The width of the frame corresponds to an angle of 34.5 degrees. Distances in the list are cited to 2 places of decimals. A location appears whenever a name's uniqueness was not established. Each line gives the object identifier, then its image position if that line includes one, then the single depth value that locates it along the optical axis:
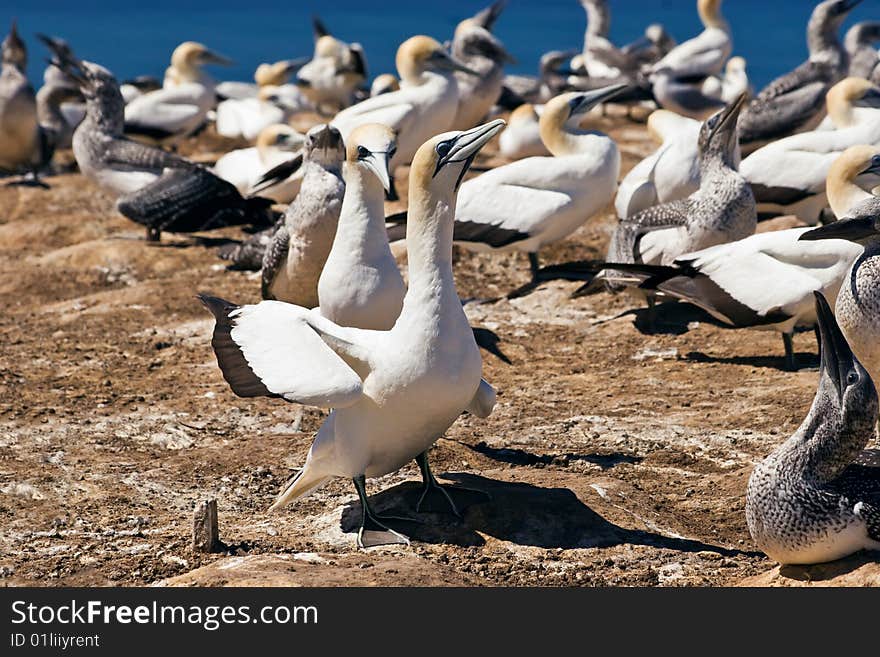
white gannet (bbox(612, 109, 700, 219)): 11.42
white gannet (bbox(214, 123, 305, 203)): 14.48
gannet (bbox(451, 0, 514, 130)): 15.95
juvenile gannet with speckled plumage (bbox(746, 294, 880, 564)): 4.94
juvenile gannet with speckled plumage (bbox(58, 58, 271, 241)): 12.87
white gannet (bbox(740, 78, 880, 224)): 11.27
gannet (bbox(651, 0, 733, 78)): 18.12
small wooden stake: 5.66
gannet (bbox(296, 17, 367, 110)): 22.03
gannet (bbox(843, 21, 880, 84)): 20.17
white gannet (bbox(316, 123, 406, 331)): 6.78
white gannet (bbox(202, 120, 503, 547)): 5.52
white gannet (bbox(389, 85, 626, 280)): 10.58
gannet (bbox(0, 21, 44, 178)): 17.34
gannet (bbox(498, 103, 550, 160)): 15.88
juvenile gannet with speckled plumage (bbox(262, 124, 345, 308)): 8.62
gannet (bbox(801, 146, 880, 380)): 6.41
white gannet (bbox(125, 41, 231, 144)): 17.53
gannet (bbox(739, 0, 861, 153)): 14.81
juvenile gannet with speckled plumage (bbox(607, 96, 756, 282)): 9.68
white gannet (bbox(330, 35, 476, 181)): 13.01
